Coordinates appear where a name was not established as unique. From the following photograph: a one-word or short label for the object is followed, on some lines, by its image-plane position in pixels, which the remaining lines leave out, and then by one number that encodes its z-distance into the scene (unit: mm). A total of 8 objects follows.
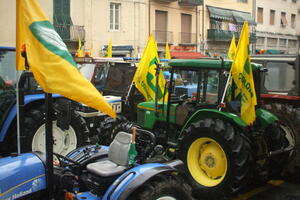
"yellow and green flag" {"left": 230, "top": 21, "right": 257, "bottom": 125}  4598
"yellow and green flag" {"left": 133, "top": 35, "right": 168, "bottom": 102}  7006
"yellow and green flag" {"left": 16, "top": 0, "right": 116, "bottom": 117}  2527
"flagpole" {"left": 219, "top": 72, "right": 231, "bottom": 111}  4871
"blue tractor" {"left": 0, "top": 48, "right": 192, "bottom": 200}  2945
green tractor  4566
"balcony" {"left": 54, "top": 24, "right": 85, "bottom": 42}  19422
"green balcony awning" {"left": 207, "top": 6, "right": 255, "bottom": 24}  26922
